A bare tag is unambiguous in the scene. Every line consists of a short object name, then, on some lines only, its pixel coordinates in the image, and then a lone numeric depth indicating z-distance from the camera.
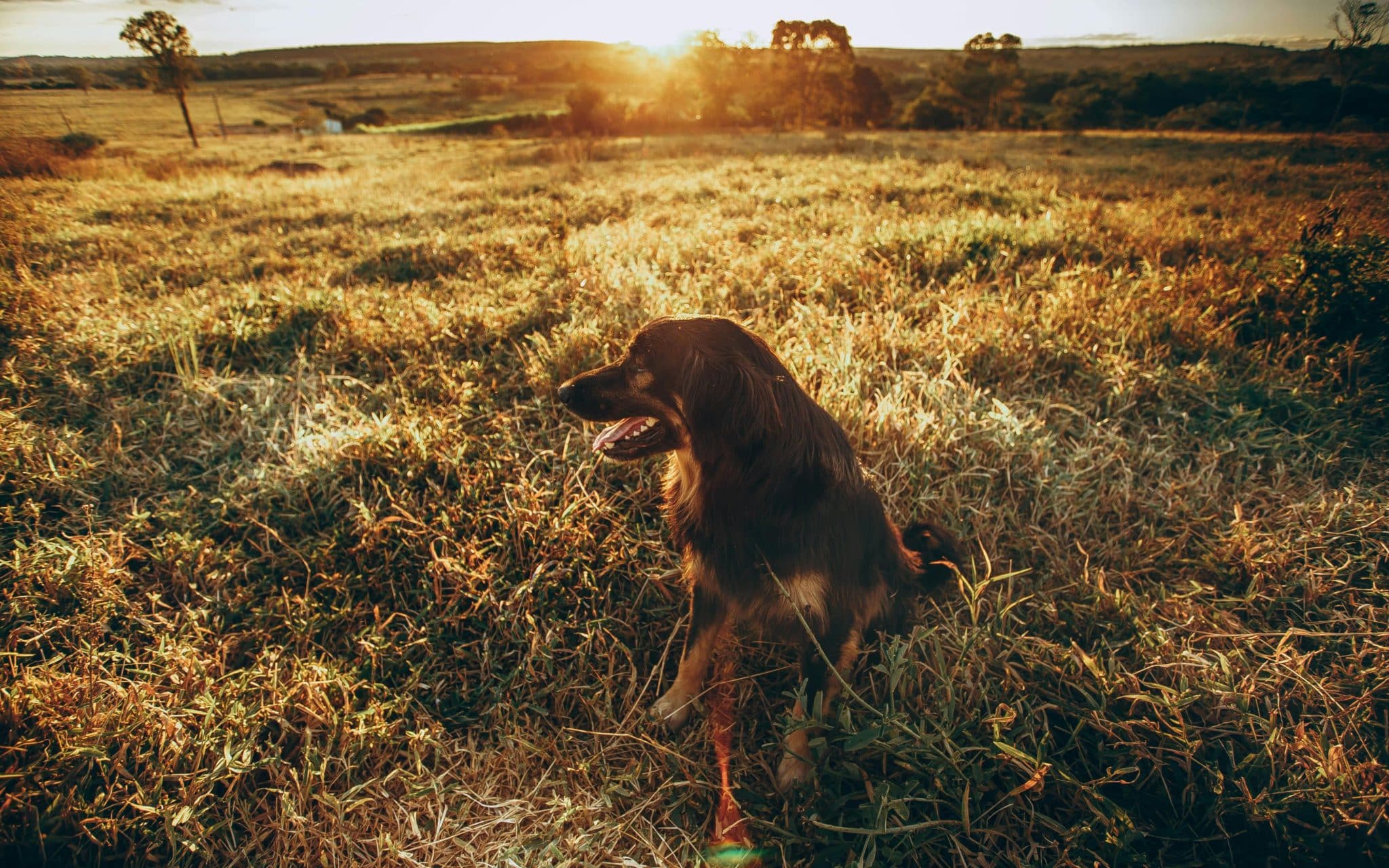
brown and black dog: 1.81
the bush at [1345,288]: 3.57
